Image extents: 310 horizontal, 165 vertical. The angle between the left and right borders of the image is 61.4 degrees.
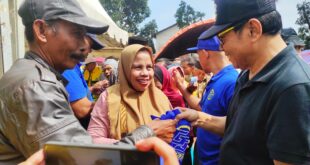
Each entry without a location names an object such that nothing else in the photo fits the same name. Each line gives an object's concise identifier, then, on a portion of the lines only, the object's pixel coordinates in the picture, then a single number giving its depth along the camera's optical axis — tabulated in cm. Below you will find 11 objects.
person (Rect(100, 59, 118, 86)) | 448
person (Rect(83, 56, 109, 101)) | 468
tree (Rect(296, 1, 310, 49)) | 1680
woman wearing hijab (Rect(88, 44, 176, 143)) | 204
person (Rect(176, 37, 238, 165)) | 207
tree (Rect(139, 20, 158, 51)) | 5317
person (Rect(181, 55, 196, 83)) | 456
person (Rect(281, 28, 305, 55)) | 346
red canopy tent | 420
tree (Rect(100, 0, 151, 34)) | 4647
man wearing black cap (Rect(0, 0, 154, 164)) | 114
